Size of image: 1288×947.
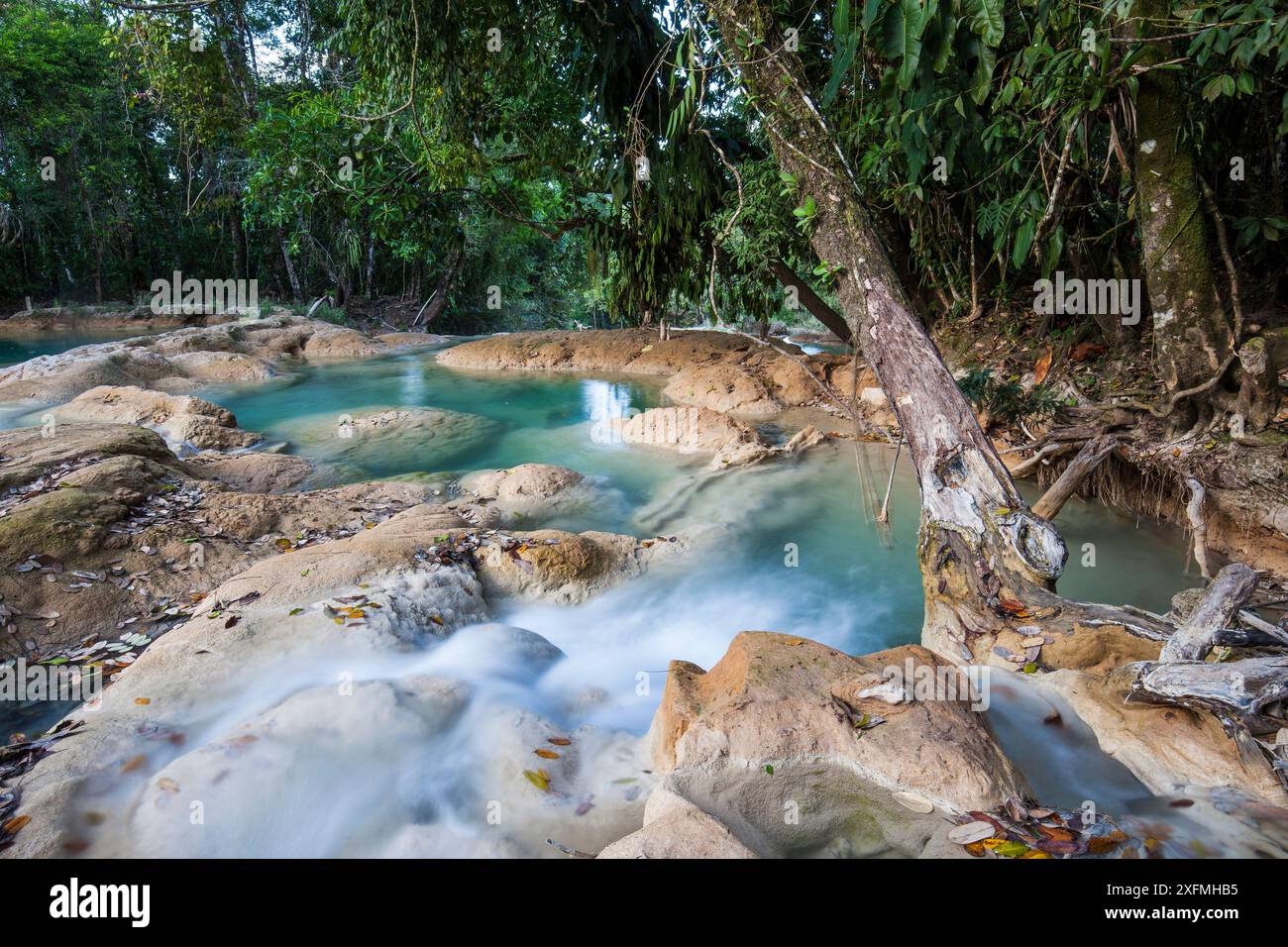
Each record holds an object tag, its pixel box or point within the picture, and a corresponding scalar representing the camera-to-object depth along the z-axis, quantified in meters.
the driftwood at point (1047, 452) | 5.25
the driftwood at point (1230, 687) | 2.28
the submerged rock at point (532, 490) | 5.79
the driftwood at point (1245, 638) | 2.58
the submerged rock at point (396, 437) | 7.57
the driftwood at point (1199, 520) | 3.66
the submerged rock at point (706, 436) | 7.19
